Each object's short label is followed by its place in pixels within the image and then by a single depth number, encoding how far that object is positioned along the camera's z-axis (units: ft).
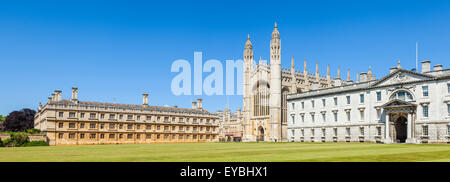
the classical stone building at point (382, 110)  153.28
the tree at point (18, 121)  253.57
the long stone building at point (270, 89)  256.52
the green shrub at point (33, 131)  199.41
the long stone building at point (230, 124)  358.43
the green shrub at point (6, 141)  166.40
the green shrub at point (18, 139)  170.60
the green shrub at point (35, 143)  174.29
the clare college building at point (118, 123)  207.51
